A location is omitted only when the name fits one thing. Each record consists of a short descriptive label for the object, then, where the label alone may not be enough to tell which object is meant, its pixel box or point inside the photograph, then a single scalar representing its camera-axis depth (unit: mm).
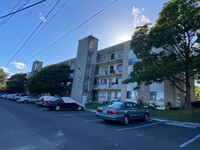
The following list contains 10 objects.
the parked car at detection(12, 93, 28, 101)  33653
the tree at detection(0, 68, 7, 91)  69688
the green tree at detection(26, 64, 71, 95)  35031
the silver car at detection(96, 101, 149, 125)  10398
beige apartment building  26234
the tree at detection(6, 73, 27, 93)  54312
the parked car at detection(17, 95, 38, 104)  29550
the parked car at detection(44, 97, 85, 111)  18270
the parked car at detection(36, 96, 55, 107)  22680
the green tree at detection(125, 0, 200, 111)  13914
